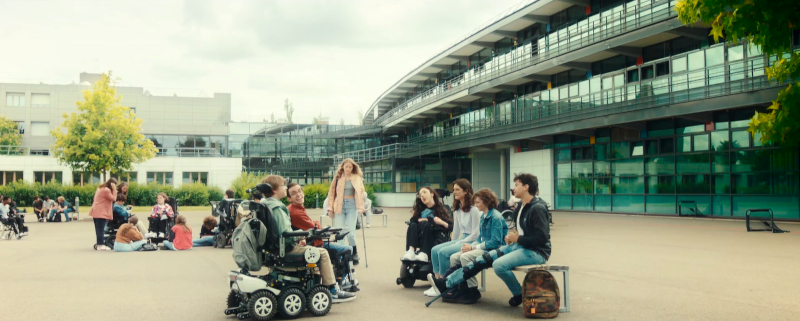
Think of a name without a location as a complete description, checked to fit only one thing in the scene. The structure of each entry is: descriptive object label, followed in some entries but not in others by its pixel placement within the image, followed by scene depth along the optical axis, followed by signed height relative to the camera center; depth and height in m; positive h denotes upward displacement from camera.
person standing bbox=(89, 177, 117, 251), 15.63 -0.62
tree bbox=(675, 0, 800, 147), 6.28 +1.47
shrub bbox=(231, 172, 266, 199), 43.37 -0.23
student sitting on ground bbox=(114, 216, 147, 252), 15.12 -1.36
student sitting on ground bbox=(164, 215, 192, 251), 15.29 -1.33
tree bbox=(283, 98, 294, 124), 102.50 +11.15
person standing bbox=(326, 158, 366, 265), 11.18 -0.31
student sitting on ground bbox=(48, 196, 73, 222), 29.67 -1.25
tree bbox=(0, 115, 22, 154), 64.38 +4.80
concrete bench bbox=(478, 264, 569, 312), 7.20 -1.01
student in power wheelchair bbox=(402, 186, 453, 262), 9.41 -0.68
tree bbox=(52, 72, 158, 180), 39.81 +2.76
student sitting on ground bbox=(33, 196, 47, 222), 29.86 -1.28
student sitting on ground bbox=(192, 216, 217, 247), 16.36 -1.33
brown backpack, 7.00 -1.27
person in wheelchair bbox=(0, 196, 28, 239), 19.41 -1.18
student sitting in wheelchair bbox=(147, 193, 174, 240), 16.39 -0.93
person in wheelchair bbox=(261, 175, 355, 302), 7.13 -0.42
